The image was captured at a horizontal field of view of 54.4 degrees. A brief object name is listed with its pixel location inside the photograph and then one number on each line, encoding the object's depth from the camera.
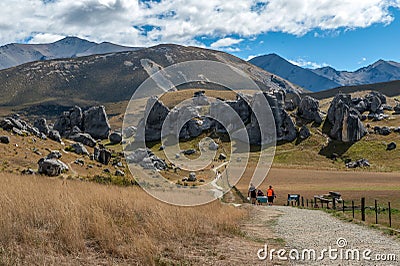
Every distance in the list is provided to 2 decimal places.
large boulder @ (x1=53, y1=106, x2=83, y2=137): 125.38
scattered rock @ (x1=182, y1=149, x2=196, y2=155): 104.10
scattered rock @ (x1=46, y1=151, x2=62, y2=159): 47.03
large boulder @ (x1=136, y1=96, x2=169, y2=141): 132.25
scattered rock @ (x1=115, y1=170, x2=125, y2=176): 50.48
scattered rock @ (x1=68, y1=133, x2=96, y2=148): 80.94
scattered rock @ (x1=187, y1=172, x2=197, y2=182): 58.57
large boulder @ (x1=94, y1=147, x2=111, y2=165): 59.11
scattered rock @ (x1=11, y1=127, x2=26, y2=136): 58.50
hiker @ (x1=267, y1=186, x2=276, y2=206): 37.81
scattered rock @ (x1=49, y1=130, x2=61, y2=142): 69.06
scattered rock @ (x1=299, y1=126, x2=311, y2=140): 114.75
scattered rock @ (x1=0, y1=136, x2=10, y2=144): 50.80
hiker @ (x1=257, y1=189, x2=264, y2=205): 39.73
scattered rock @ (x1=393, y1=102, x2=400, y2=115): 139.24
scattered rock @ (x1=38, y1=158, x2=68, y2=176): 37.58
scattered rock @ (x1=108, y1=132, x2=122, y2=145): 124.38
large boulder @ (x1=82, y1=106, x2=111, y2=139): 133.38
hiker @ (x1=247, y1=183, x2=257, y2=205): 40.06
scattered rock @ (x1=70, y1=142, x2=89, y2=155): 61.08
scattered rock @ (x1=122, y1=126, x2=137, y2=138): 131.04
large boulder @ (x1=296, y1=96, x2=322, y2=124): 128.38
